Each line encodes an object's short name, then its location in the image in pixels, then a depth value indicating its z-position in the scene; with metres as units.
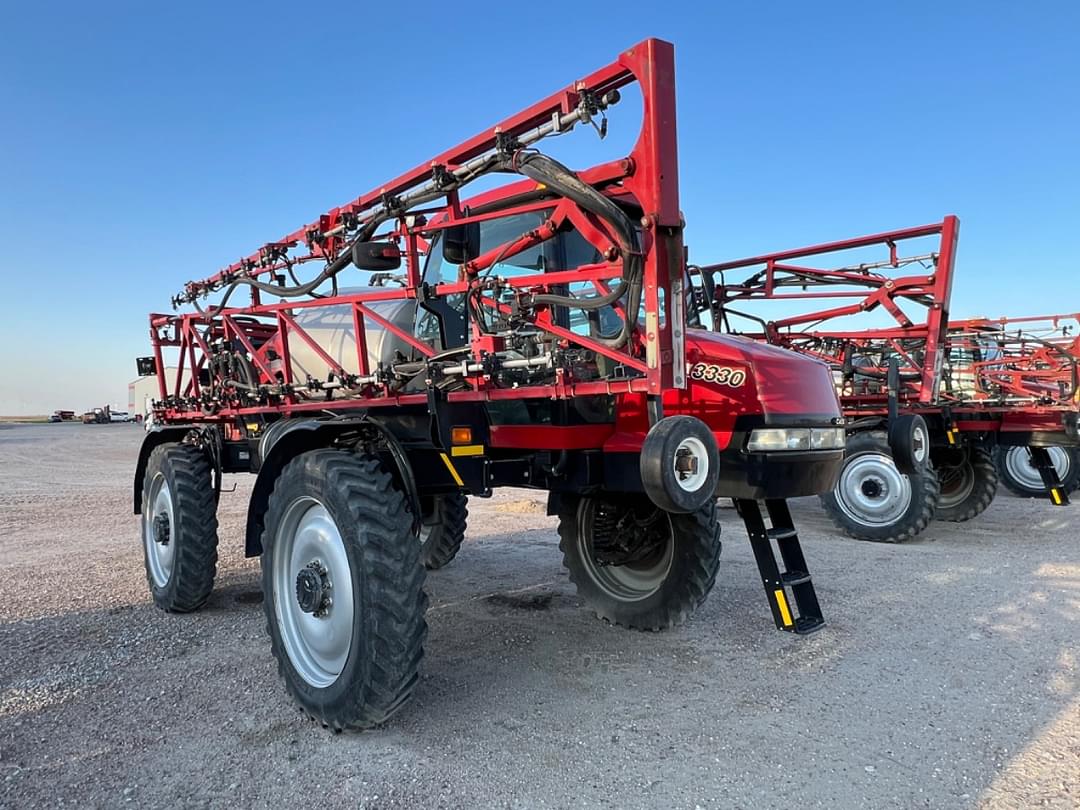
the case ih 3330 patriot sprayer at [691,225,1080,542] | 8.00
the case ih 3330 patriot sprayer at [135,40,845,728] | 2.95
